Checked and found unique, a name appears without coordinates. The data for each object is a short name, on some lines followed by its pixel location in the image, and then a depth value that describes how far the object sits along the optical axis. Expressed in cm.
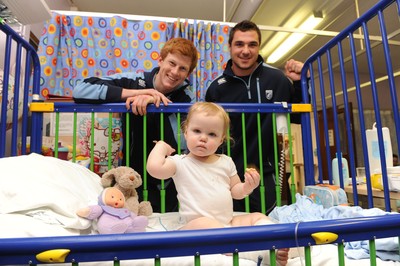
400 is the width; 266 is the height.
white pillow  89
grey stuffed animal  122
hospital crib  62
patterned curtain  223
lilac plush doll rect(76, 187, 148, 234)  96
